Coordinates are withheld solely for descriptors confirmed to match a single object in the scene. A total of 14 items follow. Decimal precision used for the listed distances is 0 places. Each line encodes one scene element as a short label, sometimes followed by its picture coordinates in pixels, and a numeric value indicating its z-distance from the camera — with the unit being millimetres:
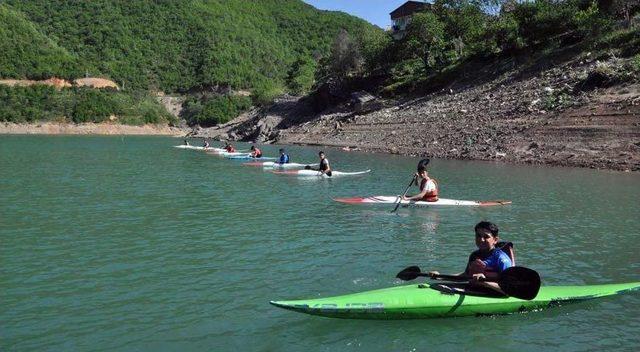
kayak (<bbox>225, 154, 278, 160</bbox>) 39891
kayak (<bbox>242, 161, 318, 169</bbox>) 32250
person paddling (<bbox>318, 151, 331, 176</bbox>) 27234
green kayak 7656
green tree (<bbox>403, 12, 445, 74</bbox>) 66688
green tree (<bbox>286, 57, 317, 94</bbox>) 116250
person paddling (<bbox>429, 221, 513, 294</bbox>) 8312
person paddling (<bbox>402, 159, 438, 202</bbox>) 17688
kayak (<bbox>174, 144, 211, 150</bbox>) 54131
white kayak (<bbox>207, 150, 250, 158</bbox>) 42500
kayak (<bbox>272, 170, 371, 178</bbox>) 27766
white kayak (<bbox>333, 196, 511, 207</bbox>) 17906
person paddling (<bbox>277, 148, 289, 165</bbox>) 32594
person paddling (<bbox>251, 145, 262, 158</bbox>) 38981
